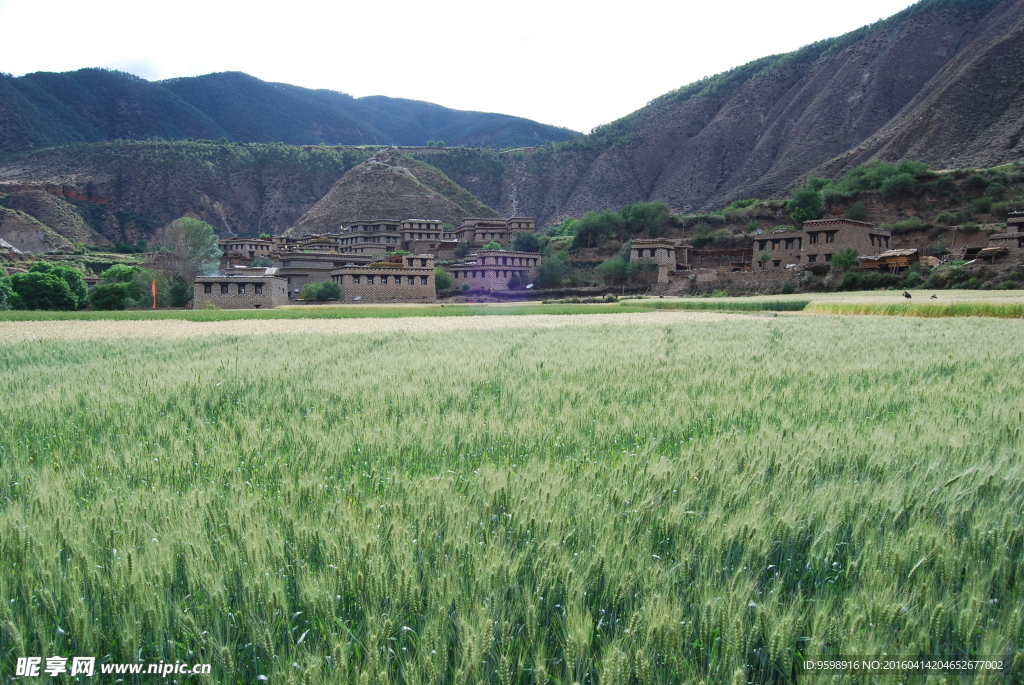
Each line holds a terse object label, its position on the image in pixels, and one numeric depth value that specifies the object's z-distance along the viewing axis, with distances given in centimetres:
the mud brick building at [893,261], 5375
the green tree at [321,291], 6406
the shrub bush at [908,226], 6481
